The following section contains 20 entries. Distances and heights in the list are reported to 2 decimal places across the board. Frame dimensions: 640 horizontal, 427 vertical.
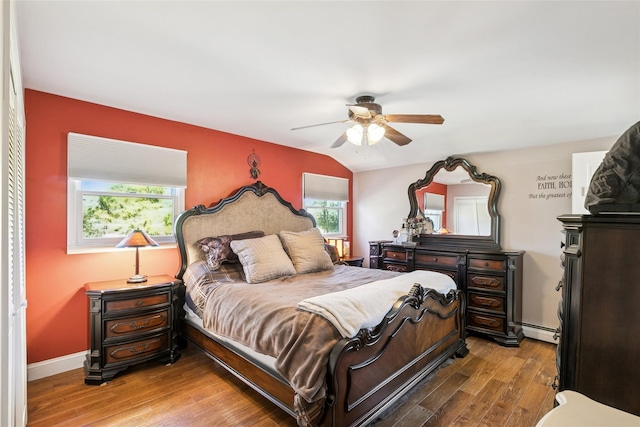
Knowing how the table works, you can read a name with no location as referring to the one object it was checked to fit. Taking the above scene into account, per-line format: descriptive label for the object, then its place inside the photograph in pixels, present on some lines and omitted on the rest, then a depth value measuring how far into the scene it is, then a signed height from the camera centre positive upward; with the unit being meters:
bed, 1.76 -0.76
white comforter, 1.82 -0.62
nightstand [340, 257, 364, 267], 4.29 -0.74
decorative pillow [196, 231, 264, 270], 3.12 -0.44
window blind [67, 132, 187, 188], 2.72 +0.44
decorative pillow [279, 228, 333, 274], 3.35 -0.48
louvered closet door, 1.03 -0.19
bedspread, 1.70 -0.77
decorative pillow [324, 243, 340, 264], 4.00 -0.58
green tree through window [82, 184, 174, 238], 2.90 -0.04
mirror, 3.85 +0.07
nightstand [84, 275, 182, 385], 2.49 -1.02
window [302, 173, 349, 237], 4.71 +0.13
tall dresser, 1.13 -0.38
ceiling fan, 2.35 +0.70
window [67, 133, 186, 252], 2.76 +0.16
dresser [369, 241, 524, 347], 3.38 -0.84
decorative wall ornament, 3.98 +0.58
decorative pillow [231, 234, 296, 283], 2.93 -0.51
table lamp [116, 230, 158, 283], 2.68 -0.32
